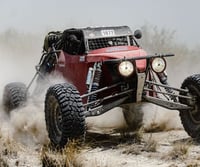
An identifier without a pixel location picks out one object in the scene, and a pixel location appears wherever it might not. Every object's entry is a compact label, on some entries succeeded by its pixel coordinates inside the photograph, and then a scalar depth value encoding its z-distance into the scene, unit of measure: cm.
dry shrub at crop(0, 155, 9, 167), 1102
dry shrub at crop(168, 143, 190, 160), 1117
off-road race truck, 1258
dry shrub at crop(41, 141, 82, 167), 1037
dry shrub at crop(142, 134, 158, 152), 1206
